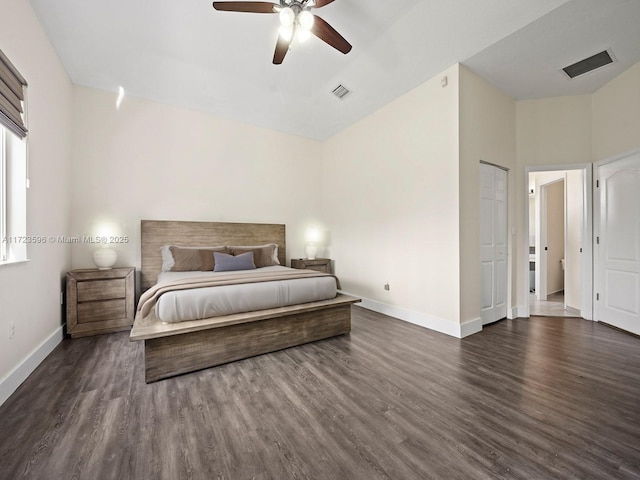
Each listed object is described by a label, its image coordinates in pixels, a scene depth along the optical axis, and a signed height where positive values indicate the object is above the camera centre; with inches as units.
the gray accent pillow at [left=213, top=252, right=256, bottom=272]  142.9 -12.4
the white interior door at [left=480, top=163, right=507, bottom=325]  135.0 -2.2
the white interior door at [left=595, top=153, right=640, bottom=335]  125.1 -3.4
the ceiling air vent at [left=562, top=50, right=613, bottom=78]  114.8 +77.3
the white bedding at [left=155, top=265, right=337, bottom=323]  87.0 -21.2
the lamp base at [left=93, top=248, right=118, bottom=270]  128.9 -8.4
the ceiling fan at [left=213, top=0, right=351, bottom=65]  82.1 +70.6
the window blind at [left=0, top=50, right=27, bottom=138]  72.2 +41.1
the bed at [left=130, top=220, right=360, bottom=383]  82.5 -33.0
